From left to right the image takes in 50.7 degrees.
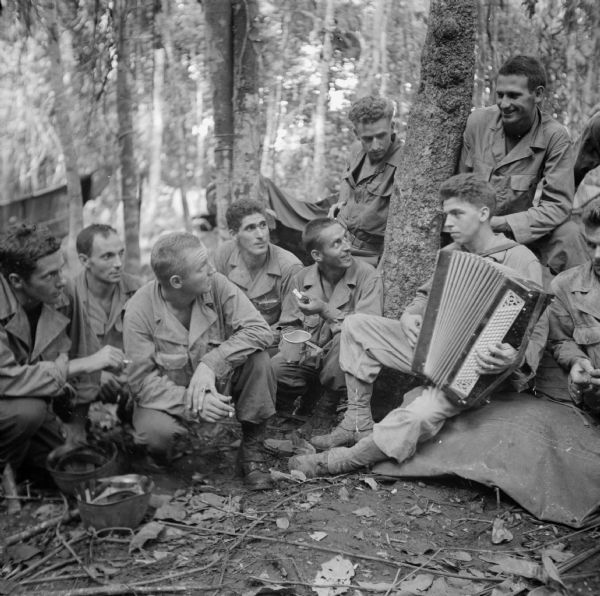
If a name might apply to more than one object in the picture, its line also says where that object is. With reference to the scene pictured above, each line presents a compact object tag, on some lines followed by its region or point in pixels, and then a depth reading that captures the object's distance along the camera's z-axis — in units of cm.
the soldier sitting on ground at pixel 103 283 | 488
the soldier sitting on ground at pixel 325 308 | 491
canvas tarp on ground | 349
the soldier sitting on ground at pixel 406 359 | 390
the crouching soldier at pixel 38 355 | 377
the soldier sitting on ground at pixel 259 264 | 572
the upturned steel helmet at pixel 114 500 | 333
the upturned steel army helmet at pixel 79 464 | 353
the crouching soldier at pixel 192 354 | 403
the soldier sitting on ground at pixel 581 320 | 373
